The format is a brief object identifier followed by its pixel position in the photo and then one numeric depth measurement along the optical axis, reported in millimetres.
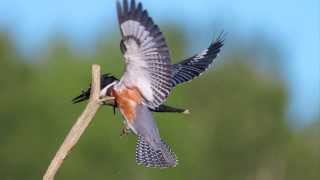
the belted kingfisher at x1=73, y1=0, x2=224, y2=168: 14609
